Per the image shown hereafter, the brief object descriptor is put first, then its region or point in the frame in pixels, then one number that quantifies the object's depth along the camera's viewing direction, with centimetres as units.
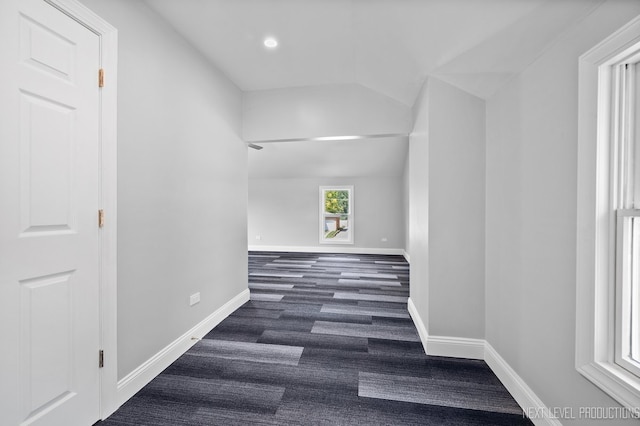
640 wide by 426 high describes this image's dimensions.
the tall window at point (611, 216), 104
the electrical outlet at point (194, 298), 227
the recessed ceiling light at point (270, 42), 216
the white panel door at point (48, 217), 110
